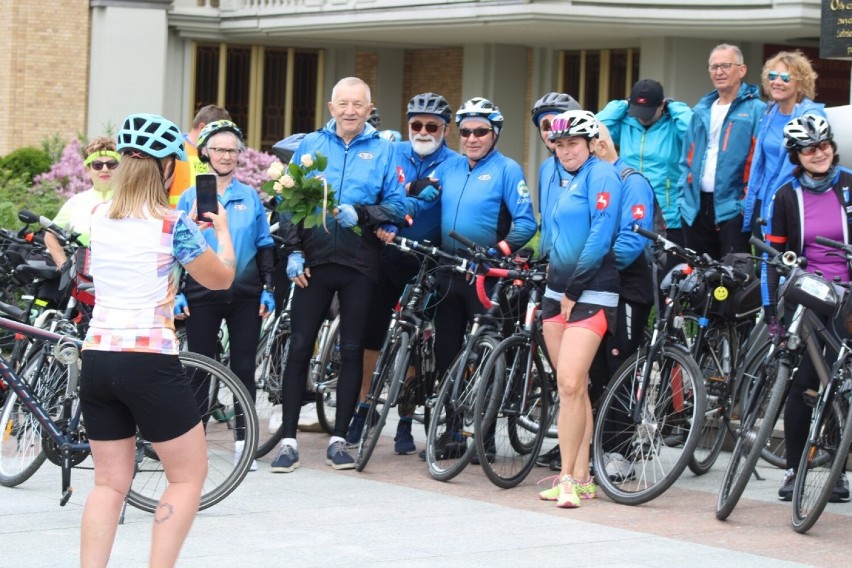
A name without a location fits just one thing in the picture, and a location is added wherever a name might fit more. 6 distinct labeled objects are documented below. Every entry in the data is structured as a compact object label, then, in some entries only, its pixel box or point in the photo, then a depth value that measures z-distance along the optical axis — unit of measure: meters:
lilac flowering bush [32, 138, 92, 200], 19.31
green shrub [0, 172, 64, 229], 13.45
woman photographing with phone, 5.37
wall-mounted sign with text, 11.05
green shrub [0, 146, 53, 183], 24.30
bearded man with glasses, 9.45
